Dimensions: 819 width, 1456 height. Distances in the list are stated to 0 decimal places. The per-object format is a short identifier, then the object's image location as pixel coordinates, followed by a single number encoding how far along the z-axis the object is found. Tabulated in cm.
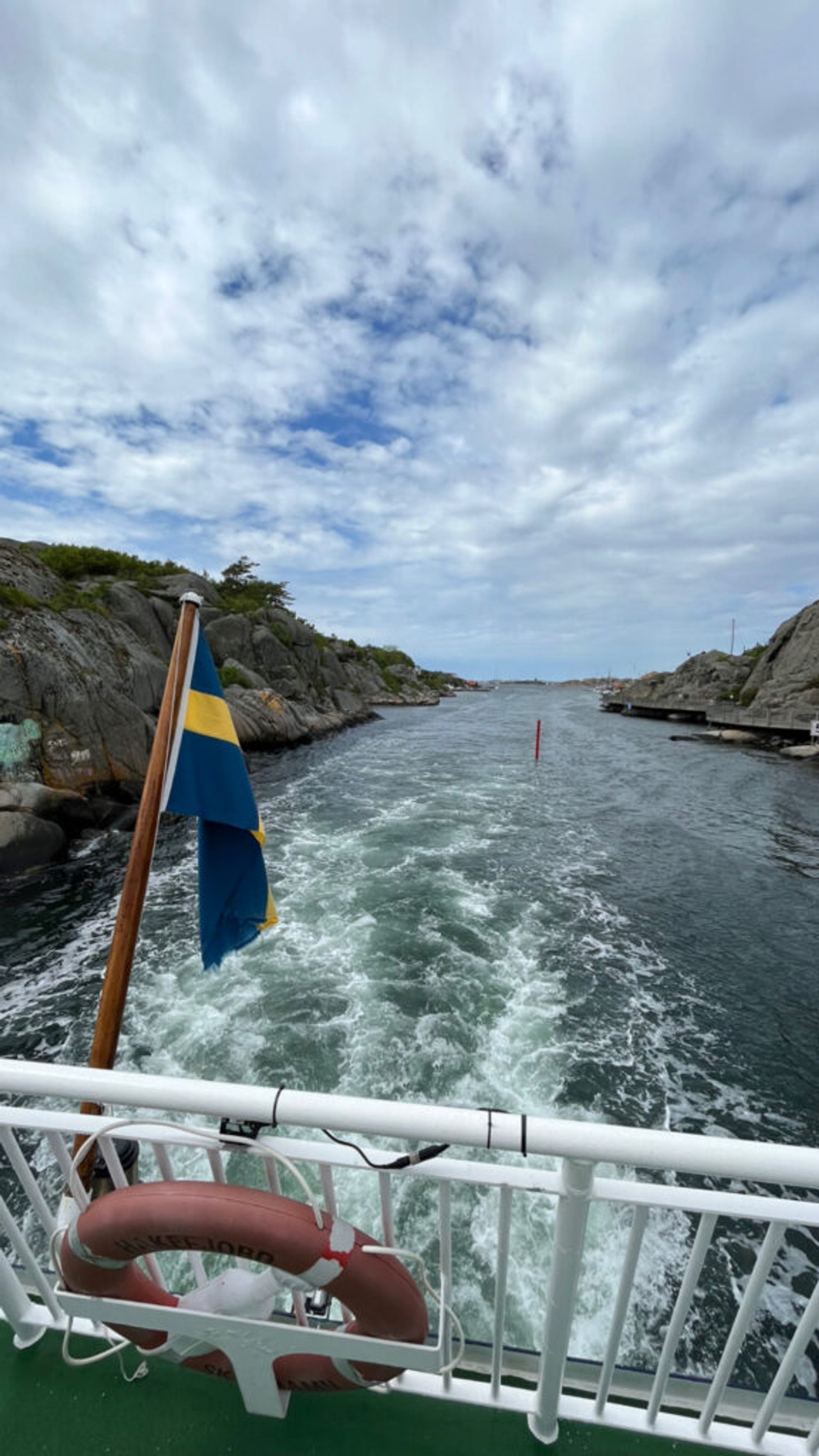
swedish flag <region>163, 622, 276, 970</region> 310
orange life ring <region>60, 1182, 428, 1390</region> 145
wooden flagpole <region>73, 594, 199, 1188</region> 245
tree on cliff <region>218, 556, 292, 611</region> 5538
